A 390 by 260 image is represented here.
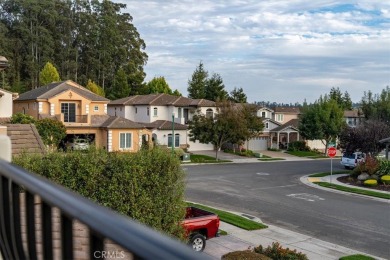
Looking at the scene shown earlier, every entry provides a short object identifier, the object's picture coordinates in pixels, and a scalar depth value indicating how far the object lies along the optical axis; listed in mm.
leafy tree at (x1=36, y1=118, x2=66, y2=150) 39188
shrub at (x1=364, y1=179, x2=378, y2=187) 30159
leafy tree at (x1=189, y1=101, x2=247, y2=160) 44469
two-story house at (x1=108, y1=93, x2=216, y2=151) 50875
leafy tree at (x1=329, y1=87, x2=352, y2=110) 81694
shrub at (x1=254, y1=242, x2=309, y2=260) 13281
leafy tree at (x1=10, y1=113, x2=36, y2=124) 37256
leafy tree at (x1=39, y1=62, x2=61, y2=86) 61188
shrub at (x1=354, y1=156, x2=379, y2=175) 31717
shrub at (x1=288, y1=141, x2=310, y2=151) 59691
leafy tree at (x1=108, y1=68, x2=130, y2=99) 68625
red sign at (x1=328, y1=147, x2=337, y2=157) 32062
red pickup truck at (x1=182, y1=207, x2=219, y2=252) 14461
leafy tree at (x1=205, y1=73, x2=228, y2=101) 69125
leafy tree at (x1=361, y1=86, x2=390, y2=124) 52988
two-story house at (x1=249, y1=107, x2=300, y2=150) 59812
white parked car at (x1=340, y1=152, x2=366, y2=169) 39438
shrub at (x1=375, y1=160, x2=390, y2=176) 31641
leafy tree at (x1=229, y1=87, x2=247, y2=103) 69625
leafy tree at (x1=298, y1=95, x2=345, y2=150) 56094
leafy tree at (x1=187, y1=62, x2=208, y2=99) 71250
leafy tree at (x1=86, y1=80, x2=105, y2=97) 63400
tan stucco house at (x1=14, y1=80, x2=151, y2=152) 43678
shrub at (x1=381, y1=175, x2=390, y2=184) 29978
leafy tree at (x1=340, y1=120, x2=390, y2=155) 36750
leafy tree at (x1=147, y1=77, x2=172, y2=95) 72250
